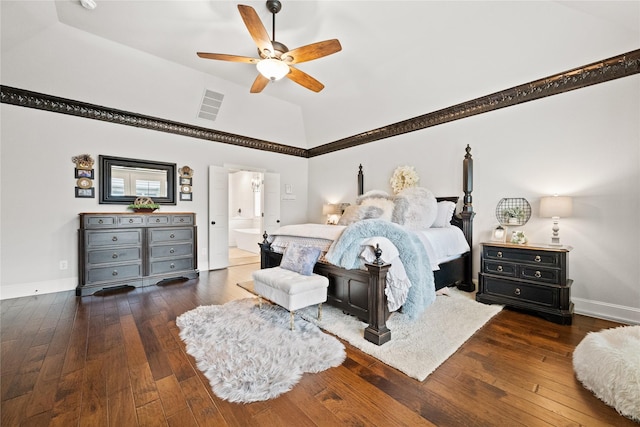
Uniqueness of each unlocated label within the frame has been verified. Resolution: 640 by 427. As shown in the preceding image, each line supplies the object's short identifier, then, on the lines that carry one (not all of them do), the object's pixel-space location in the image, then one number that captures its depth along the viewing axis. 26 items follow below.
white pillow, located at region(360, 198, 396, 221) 3.54
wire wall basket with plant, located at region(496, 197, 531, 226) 3.35
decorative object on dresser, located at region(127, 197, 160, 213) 4.22
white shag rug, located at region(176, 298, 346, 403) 1.71
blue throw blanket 2.45
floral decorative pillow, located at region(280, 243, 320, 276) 2.77
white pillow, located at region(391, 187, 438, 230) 3.50
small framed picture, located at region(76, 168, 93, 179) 3.94
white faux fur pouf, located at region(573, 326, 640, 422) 1.48
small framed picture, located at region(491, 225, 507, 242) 3.43
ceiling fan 2.53
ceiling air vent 4.69
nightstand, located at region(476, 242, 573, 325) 2.71
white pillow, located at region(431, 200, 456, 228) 3.86
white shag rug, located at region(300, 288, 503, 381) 1.98
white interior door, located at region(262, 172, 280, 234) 6.10
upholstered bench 2.43
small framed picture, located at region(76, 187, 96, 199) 3.94
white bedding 2.34
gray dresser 3.64
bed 2.24
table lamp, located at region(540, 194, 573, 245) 2.79
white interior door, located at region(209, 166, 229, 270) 5.17
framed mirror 4.17
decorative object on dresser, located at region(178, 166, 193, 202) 4.91
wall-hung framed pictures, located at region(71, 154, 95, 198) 3.92
